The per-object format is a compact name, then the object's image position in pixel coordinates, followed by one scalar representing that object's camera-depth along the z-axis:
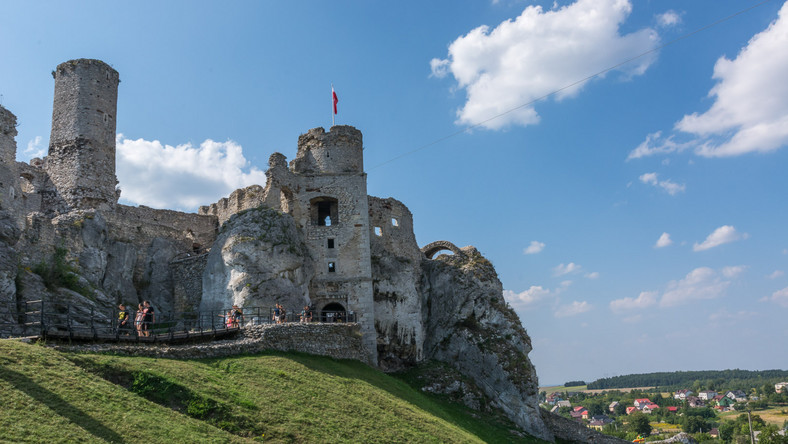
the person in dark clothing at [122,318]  24.33
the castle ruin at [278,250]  35.16
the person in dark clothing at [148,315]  26.01
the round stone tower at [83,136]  39.66
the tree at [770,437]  64.50
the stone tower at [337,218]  40.44
